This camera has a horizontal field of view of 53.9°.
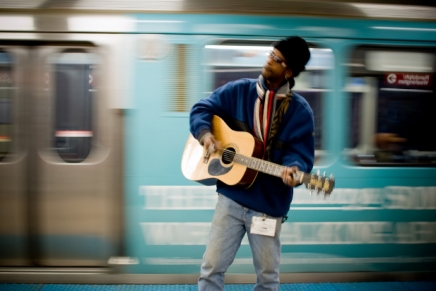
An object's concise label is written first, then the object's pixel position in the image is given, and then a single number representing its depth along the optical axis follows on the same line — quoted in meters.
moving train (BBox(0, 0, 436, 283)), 3.39
